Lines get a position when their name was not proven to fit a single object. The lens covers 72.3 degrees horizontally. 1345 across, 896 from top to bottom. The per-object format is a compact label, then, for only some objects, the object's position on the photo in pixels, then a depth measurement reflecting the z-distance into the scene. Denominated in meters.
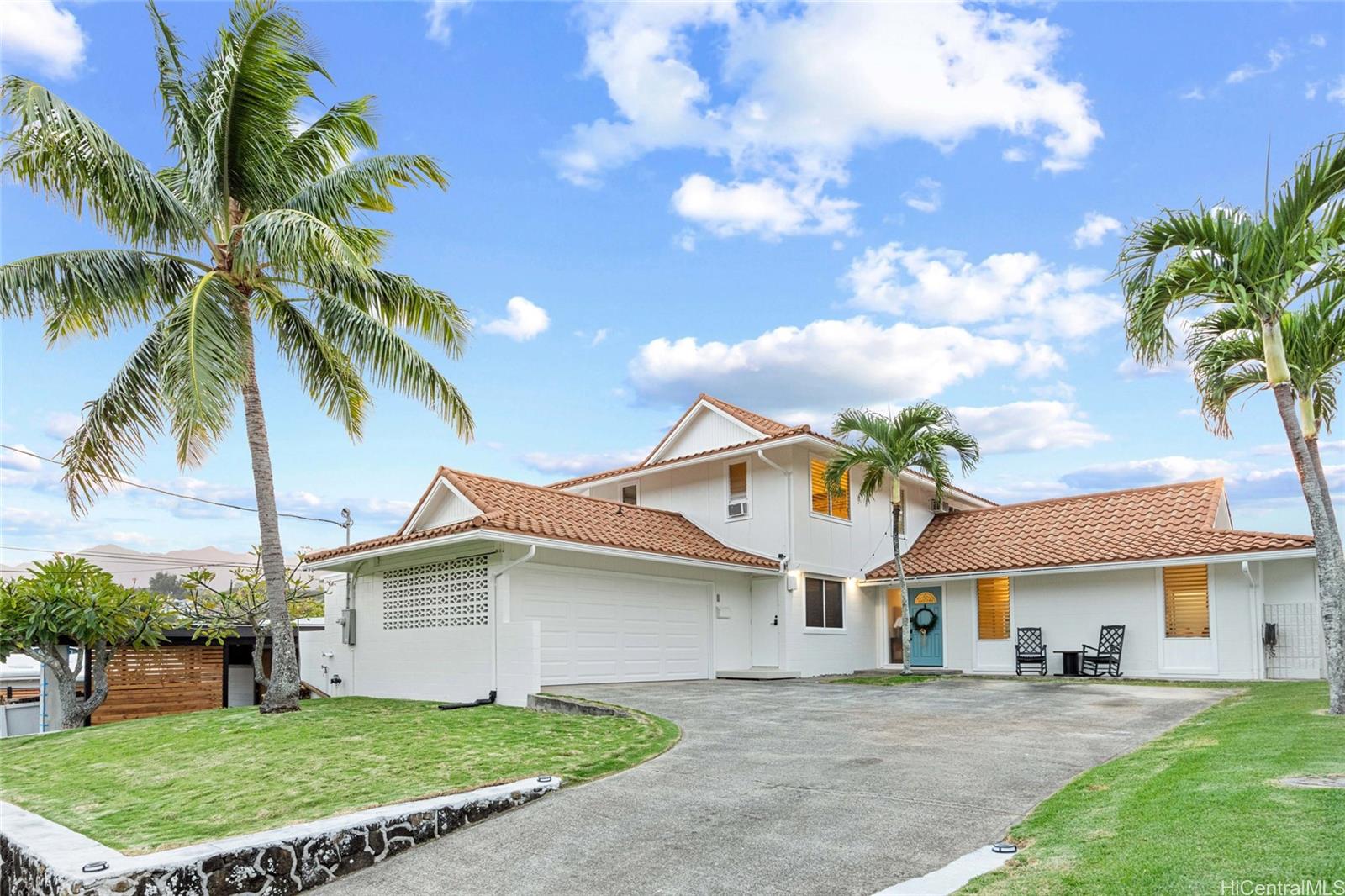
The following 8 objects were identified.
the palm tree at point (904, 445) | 18.81
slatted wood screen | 18.16
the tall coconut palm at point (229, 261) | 12.42
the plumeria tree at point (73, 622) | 15.34
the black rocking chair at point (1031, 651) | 19.27
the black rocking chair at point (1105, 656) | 18.41
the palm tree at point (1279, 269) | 9.48
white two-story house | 15.95
